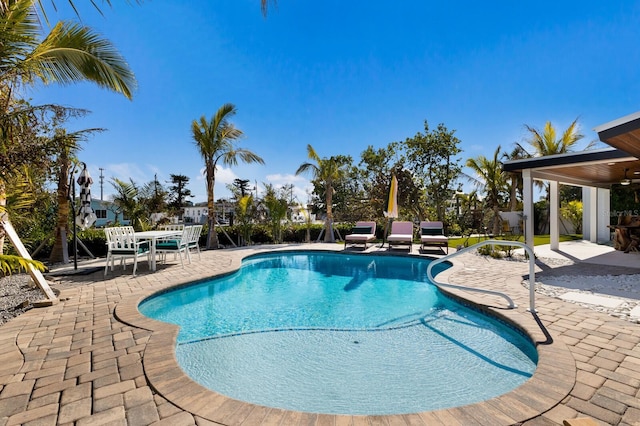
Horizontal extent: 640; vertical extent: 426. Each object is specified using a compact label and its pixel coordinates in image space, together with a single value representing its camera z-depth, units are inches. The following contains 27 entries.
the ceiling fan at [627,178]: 401.8
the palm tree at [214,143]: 517.7
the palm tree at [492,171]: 634.8
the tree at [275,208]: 589.0
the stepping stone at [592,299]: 185.2
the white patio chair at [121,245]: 287.4
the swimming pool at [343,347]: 118.0
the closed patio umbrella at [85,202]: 316.5
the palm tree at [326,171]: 634.8
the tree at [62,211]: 361.7
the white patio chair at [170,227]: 472.4
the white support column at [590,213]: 542.0
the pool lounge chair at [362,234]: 479.3
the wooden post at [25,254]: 198.7
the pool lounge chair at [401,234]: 452.4
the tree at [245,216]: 569.9
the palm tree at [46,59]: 158.9
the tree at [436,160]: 705.0
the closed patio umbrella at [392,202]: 494.3
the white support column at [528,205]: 351.9
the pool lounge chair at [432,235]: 426.3
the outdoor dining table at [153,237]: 291.8
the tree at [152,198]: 492.1
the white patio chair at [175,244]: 323.6
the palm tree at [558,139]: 690.8
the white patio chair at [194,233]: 361.3
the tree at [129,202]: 454.0
